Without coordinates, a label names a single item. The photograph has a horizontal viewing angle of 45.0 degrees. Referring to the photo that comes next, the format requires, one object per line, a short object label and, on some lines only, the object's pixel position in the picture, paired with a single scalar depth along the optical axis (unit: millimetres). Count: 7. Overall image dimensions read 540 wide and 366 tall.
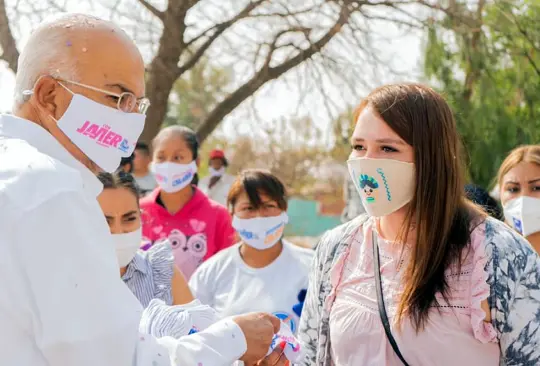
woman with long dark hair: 2266
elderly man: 1465
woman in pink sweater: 4746
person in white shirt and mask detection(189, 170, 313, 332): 3854
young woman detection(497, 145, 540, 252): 3693
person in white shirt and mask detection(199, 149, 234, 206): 7543
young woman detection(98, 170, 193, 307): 3309
